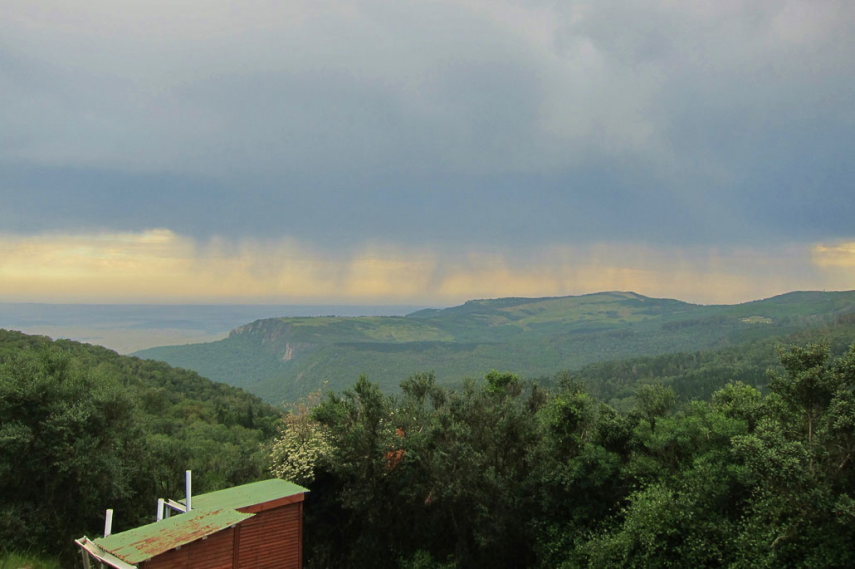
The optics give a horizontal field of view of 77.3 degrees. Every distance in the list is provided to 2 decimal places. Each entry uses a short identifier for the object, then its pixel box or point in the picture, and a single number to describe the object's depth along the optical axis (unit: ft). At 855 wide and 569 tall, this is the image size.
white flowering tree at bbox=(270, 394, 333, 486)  72.18
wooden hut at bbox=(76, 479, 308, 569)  43.55
